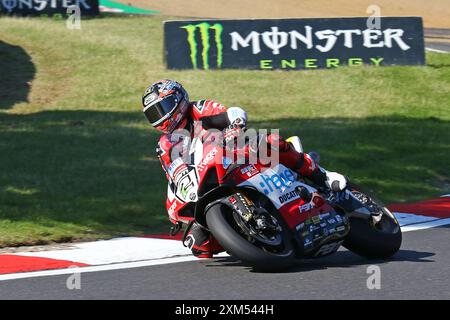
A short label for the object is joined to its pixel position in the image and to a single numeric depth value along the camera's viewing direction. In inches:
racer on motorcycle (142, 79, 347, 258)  614.2
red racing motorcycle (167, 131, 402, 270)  575.8
